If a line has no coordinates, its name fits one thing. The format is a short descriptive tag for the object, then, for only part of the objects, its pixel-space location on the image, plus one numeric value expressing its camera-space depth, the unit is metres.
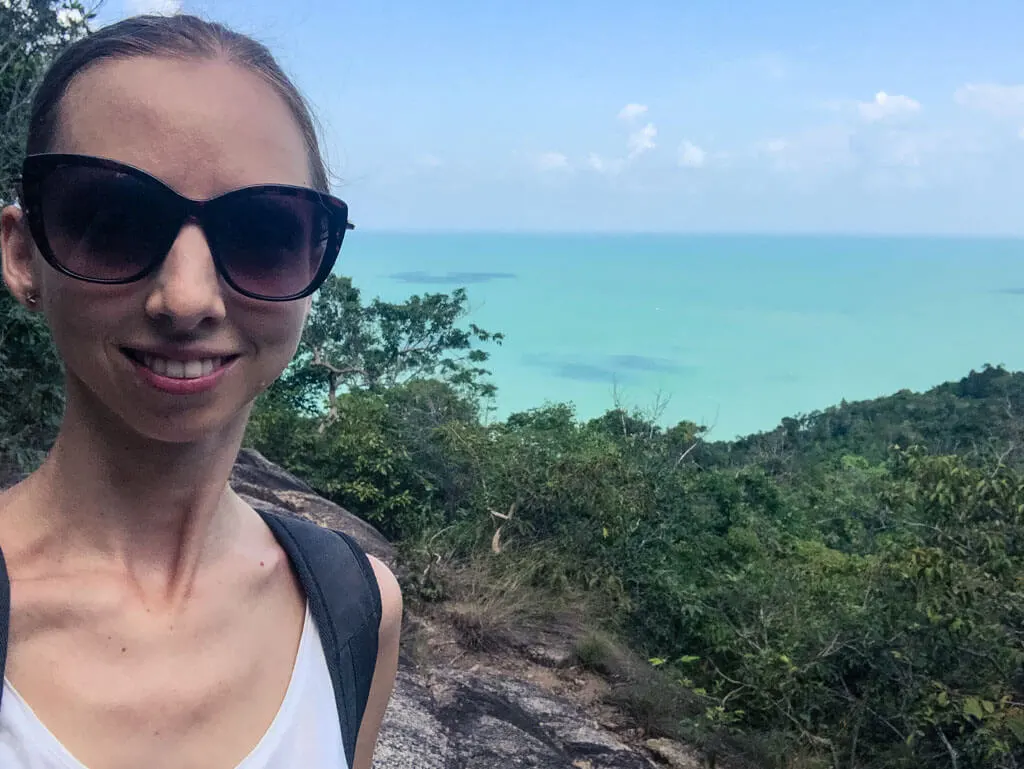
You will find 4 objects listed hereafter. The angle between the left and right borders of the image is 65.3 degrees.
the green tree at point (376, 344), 12.09
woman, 0.78
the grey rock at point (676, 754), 4.67
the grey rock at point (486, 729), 3.92
